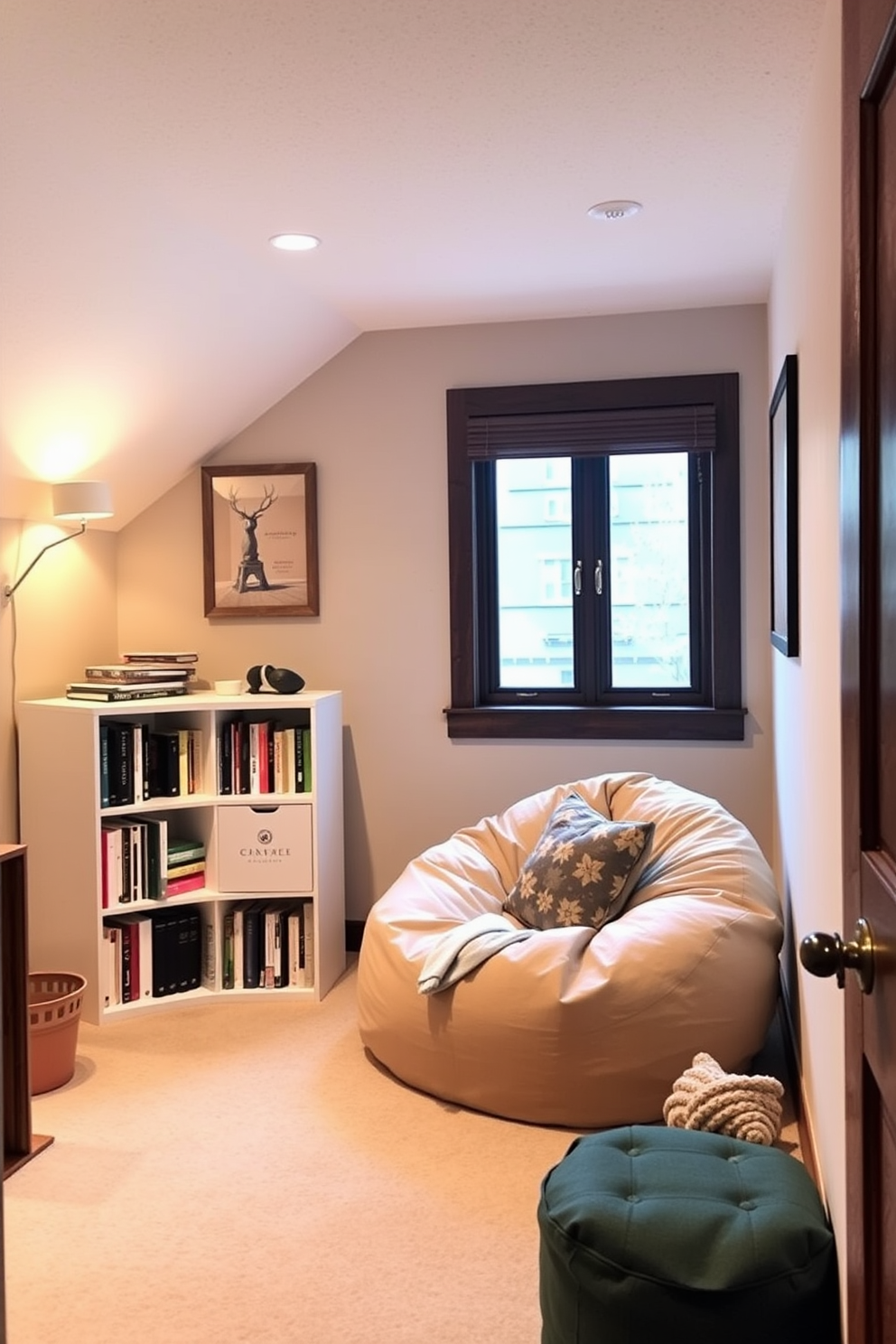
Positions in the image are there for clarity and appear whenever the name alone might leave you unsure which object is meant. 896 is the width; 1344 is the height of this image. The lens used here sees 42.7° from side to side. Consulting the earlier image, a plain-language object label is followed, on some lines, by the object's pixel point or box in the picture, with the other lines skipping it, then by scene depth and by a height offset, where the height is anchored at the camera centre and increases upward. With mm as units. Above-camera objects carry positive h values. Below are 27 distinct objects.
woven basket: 3109 -1039
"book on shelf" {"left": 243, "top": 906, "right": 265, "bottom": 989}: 3920 -988
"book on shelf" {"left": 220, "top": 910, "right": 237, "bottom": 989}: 3934 -1045
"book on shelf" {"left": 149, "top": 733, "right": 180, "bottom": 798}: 3902 -358
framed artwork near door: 2682 +348
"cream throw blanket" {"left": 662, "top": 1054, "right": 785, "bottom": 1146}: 2369 -960
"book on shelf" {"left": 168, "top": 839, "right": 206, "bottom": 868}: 3900 -656
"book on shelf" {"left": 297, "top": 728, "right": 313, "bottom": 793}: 3941 -356
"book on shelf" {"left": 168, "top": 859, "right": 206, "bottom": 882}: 3883 -717
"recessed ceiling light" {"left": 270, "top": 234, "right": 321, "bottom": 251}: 3207 +1178
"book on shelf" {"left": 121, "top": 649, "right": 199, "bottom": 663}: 4137 +11
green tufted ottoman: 1745 -950
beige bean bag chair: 2830 -871
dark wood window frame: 4047 +589
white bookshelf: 3650 -545
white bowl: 4082 -103
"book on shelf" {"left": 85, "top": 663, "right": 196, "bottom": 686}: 3934 -44
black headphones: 4027 -75
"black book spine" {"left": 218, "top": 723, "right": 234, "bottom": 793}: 3955 -364
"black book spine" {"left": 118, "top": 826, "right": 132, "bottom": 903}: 3750 -665
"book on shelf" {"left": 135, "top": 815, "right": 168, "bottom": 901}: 3801 -652
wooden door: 989 +28
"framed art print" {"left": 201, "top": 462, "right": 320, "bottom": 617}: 4398 +459
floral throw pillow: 3309 -647
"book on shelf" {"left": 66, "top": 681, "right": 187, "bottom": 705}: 3846 -106
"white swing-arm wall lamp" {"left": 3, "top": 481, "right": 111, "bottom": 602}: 3623 +513
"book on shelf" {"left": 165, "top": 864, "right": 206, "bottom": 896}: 3879 -768
